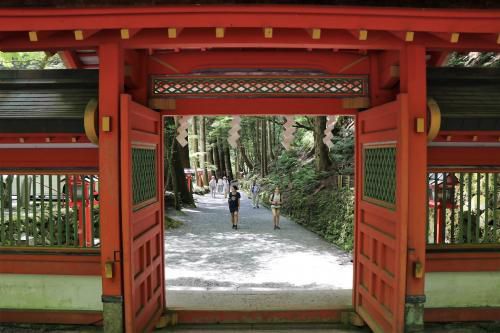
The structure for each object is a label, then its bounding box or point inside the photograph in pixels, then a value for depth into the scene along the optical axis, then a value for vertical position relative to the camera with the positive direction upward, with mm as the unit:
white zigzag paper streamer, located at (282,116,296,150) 5974 +420
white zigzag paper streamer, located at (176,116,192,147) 6312 +499
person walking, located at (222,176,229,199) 29391 -2361
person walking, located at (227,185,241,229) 14594 -1672
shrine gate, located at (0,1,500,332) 3945 +374
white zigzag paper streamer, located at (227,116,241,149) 5852 +421
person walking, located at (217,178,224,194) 33900 -2577
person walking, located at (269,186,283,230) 14555 -1806
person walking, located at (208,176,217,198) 30234 -2251
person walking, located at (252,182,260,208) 22288 -2223
